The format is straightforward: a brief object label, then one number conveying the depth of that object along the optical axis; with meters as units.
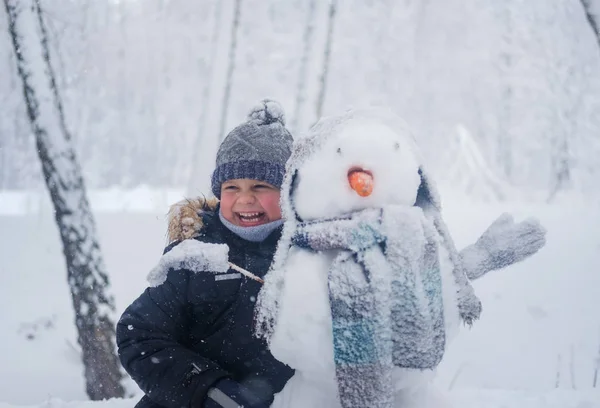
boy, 1.44
